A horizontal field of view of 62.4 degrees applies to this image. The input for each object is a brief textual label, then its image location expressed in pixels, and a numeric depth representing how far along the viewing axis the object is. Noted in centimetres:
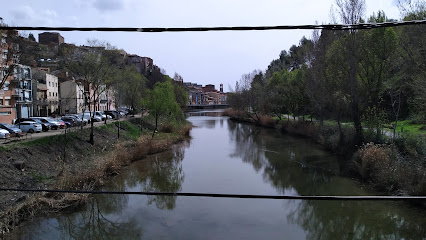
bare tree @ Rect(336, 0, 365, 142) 2370
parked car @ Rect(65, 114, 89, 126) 3514
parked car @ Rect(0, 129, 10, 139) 2208
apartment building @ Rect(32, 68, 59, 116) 5097
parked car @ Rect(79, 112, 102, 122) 4087
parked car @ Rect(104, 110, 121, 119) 4906
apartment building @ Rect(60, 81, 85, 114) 5625
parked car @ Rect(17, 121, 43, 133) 2858
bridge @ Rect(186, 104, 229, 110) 12236
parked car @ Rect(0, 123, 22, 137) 2445
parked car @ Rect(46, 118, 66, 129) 3178
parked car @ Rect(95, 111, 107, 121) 4455
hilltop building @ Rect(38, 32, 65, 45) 9150
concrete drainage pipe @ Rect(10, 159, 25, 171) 1620
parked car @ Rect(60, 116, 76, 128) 3486
